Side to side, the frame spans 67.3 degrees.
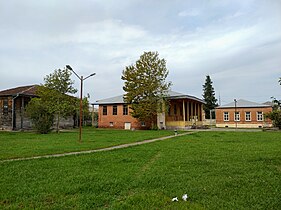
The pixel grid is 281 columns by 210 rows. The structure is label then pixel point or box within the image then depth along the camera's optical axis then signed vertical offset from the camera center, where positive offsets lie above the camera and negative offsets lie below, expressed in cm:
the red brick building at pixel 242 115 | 3123 +3
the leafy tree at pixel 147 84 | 2496 +383
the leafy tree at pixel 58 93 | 2047 +240
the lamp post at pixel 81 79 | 1324 +235
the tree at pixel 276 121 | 1960 -71
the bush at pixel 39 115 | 2004 +18
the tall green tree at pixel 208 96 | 5080 +471
